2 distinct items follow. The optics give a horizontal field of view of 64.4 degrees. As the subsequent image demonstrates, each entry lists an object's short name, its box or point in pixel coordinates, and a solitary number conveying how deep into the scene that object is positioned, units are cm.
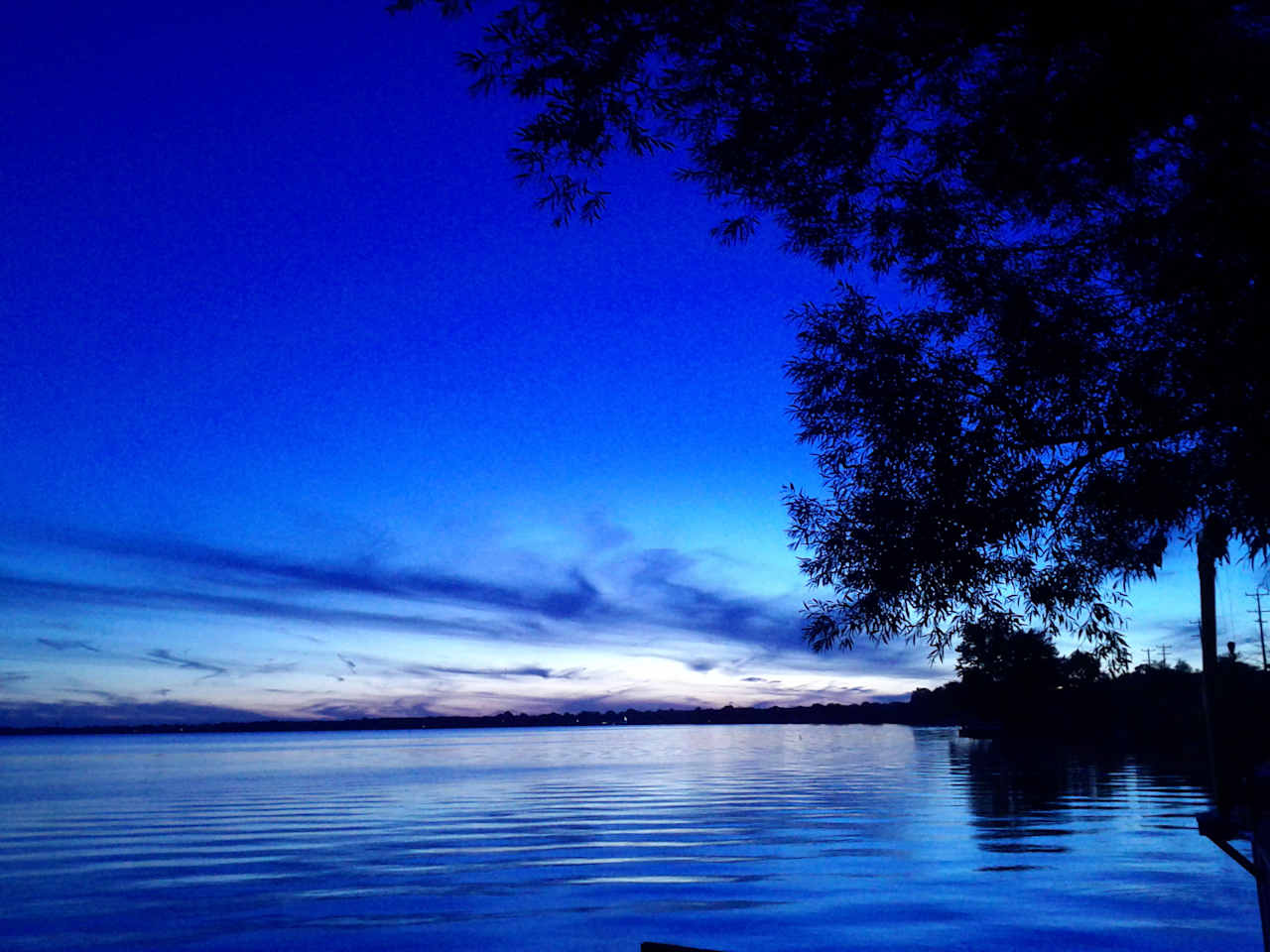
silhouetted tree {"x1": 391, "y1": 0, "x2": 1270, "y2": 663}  973
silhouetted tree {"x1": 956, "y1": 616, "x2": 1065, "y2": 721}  1406
